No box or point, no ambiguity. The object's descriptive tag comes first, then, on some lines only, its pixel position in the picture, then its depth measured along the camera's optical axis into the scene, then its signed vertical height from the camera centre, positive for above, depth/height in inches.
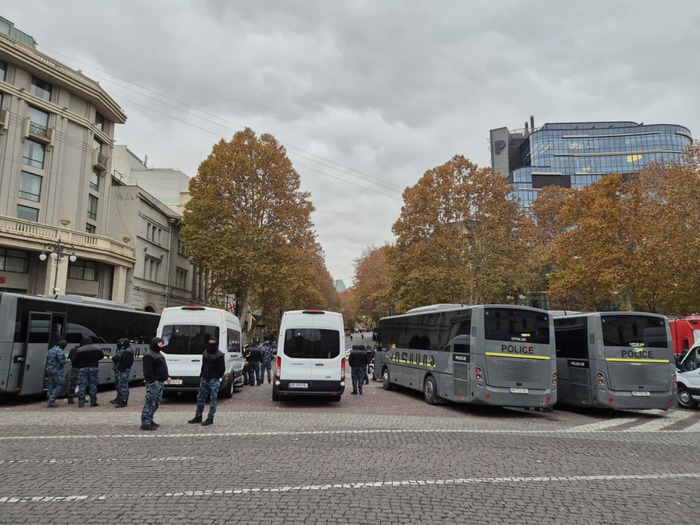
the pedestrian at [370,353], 984.3 -35.9
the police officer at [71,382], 536.7 -56.5
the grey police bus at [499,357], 496.4 -20.1
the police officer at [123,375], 519.5 -47.6
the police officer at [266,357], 856.7 -41.8
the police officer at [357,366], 664.4 -42.4
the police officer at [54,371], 512.4 -43.4
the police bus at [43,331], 521.7 -0.2
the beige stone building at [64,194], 1256.8 +405.6
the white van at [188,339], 547.8 -7.4
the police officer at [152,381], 380.2 -38.7
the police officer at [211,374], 406.3 -34.5
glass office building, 4261.8 +1703.4
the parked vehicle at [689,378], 610.2 -48.0
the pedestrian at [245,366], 793.8 -53.3
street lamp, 1046.4 +183.1
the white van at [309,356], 548.7 -24.8
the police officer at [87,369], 520.4 -40.9
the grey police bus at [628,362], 520.1 -24.2
